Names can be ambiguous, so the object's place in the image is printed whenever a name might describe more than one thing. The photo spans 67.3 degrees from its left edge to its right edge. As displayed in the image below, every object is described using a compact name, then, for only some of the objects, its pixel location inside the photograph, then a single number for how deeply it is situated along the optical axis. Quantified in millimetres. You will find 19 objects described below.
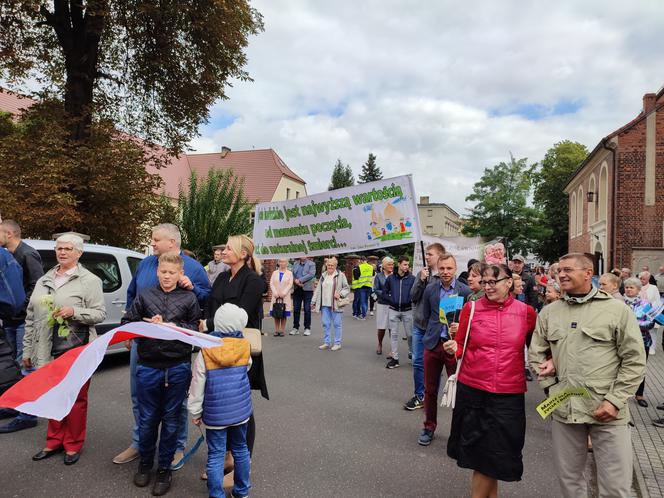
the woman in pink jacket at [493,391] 3186
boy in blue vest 3221
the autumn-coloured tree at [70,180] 11969
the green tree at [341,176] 65625
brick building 23078
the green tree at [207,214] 23297
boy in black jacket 3576
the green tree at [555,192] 50000
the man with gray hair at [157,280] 3928
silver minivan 7363
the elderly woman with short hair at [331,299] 9766
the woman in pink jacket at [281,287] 11203
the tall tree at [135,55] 13266
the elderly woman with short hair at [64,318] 4168
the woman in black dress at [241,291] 3773
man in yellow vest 15117
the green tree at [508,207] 45312
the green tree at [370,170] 63469
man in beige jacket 2893
